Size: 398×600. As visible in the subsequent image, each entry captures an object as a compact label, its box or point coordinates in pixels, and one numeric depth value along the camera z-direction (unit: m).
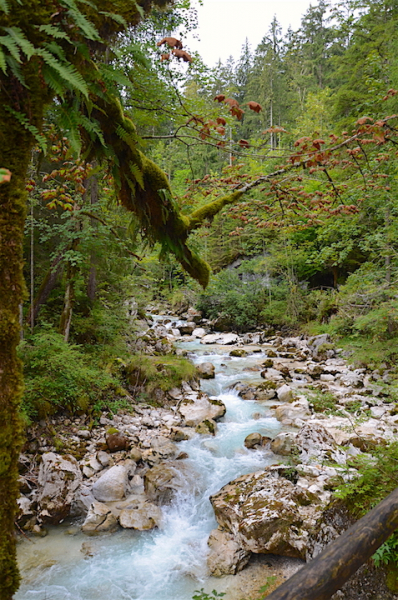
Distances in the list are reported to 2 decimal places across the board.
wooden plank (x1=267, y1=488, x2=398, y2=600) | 1.76
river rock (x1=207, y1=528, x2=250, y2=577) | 4.22
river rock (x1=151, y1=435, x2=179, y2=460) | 6.81
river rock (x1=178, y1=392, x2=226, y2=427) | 8.43
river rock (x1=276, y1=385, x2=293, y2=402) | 9.97
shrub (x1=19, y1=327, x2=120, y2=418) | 6.44
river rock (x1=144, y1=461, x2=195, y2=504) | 5.63
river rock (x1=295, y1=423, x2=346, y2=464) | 5.96
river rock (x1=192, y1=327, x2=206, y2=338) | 19.20
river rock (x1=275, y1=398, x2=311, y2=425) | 8.50
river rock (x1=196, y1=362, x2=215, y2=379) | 11.67
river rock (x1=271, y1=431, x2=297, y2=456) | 6.69
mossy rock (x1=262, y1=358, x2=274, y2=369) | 13.20
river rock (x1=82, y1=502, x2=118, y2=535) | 4.98
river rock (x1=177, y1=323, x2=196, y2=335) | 19.45
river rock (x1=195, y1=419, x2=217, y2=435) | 7.93
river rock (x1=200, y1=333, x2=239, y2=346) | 17.98
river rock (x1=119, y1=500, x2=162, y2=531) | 5.10
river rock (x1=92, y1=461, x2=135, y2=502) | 5.48
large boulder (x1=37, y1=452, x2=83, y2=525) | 5.04
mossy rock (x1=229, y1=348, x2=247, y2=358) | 15.07
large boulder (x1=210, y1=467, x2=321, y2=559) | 4.26
